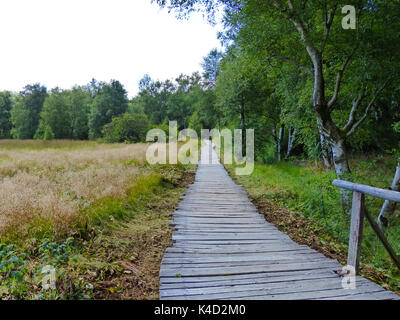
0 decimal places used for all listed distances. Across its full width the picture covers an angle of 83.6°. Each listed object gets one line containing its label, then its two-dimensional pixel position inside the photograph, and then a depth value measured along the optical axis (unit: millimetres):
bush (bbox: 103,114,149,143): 30328
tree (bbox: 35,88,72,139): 41938
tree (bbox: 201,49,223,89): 36312
